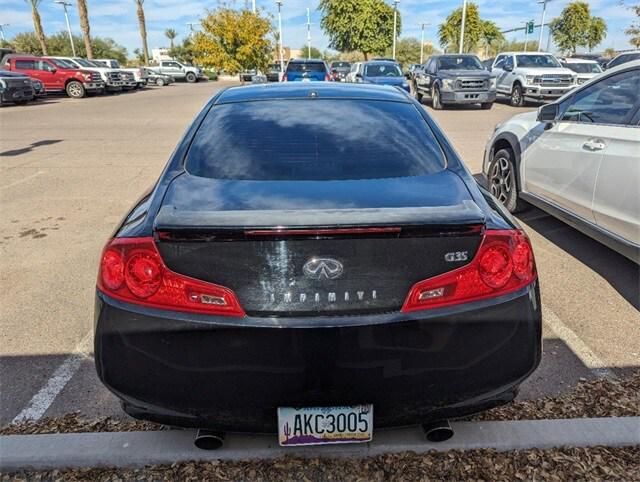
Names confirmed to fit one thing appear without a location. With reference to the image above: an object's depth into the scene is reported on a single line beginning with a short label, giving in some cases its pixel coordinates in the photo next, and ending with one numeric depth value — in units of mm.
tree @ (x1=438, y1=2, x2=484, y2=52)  51312
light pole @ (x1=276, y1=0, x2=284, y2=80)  40656
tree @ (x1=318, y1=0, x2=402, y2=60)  51406
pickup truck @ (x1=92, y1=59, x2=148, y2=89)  32969
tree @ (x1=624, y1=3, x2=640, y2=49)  19703
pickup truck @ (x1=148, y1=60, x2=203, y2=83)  47784
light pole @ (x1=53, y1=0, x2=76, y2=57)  54219
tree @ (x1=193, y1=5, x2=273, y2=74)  28734
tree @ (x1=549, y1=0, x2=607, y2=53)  52103
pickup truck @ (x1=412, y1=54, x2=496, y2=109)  17031
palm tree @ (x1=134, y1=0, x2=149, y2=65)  46781
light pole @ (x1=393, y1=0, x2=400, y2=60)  51919
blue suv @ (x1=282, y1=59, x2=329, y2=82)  18922
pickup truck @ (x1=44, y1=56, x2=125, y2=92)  27266
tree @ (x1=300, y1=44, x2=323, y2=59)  88062
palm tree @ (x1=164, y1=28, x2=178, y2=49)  90000
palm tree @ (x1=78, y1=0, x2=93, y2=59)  34719
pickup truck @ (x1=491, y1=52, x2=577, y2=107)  16969
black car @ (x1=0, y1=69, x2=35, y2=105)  20219
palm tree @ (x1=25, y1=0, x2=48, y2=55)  37344
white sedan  3559
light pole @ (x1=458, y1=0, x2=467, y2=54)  32931
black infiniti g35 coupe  1711
